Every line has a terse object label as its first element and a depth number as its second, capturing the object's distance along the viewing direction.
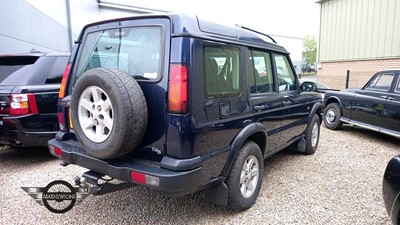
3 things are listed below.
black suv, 4.13
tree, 60.81
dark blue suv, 2.43
